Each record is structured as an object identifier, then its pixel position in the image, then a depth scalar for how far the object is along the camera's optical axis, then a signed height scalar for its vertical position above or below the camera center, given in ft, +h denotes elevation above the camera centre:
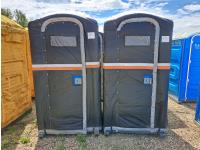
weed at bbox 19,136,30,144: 8.77 -5.00
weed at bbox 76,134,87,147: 8.54 -4.95
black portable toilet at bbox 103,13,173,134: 8.29 -0.93
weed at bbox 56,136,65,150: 8.13 -5.02
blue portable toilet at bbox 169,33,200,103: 13.00 -1.07
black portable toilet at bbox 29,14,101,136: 8.25 -0.97
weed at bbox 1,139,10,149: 8.47 -5.08
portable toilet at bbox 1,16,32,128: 9.52 -1.11
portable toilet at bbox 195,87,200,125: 10.50 -4.19
